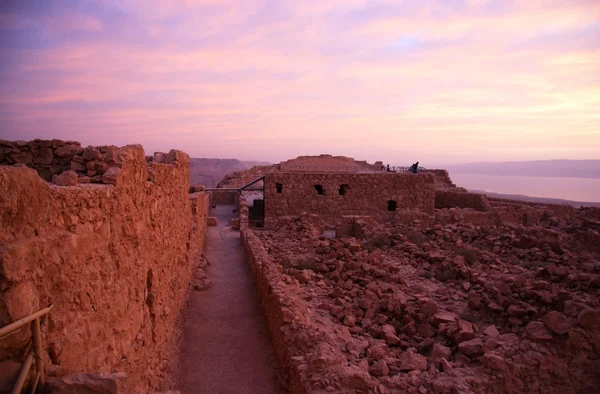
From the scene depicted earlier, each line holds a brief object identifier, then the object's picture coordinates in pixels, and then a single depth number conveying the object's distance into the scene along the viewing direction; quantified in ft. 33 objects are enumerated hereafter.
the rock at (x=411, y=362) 15.46
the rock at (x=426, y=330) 18.69
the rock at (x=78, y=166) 12.81
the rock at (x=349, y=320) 19.34
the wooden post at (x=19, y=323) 6.27
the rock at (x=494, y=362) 14.85
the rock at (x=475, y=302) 21.02
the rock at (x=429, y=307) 20.15
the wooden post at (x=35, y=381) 6.96
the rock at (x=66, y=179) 10.44
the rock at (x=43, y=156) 14.33
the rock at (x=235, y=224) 56.24
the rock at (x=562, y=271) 22.09
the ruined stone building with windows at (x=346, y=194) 51.06
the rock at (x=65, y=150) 14.35
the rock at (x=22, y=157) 14.26
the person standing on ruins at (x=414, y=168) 61.50
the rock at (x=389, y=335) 17.88
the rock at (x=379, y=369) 15.00
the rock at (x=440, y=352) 16.40
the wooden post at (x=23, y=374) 6.35
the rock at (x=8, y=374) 6.59
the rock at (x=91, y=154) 12.71
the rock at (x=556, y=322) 15.78
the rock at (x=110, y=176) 12.23
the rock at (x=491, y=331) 17.49
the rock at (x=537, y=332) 15.84
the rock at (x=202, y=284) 30.23
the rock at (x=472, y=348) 16.16
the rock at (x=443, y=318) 19.01
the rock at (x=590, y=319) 15.65
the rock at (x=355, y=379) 13.94
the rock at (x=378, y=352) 16.16
